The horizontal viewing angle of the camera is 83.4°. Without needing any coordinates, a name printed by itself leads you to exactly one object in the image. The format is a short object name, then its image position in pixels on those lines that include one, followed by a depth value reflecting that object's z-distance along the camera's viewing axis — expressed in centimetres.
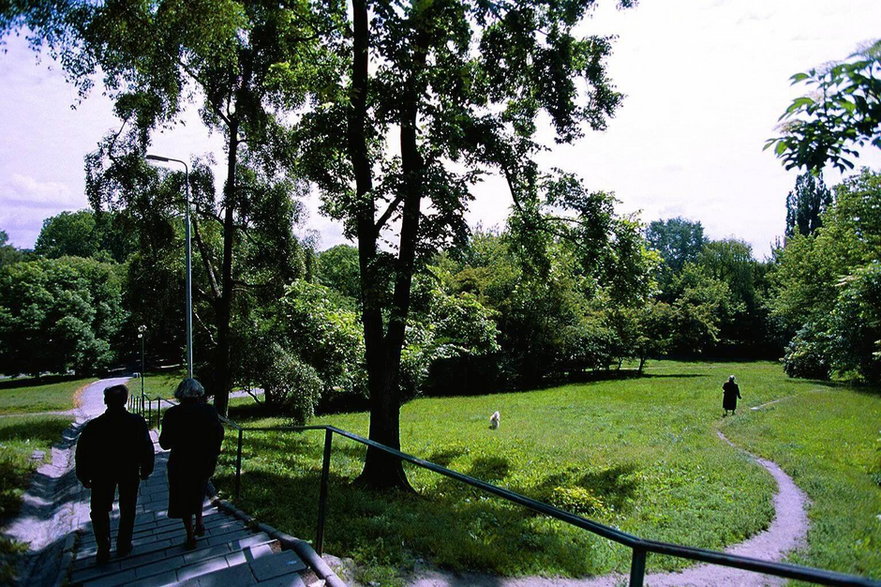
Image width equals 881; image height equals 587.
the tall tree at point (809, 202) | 6377
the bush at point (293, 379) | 1859
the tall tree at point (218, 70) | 683
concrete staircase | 394
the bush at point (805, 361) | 3422
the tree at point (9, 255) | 6781
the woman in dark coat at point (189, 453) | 532
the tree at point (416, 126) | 835
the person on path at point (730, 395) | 2033
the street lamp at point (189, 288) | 1548
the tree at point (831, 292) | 2309
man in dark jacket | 516
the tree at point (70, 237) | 7700
